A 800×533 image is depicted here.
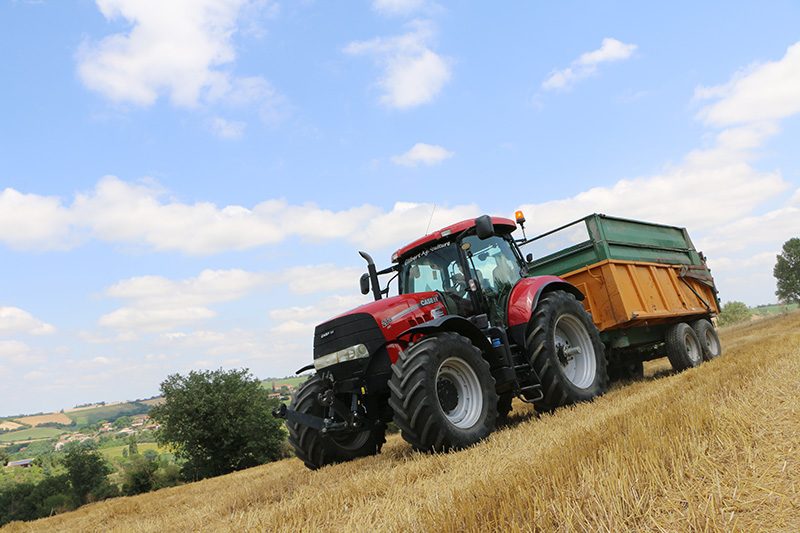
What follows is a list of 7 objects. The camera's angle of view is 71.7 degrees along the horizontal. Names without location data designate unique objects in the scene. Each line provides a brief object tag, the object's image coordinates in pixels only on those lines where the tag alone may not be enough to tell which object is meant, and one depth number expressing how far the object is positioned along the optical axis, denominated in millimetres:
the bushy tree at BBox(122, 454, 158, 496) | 29391
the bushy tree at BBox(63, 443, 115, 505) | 31875
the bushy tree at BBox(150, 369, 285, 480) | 30875
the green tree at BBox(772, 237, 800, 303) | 60969
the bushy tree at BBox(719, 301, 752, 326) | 72000
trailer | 8062
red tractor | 4969
